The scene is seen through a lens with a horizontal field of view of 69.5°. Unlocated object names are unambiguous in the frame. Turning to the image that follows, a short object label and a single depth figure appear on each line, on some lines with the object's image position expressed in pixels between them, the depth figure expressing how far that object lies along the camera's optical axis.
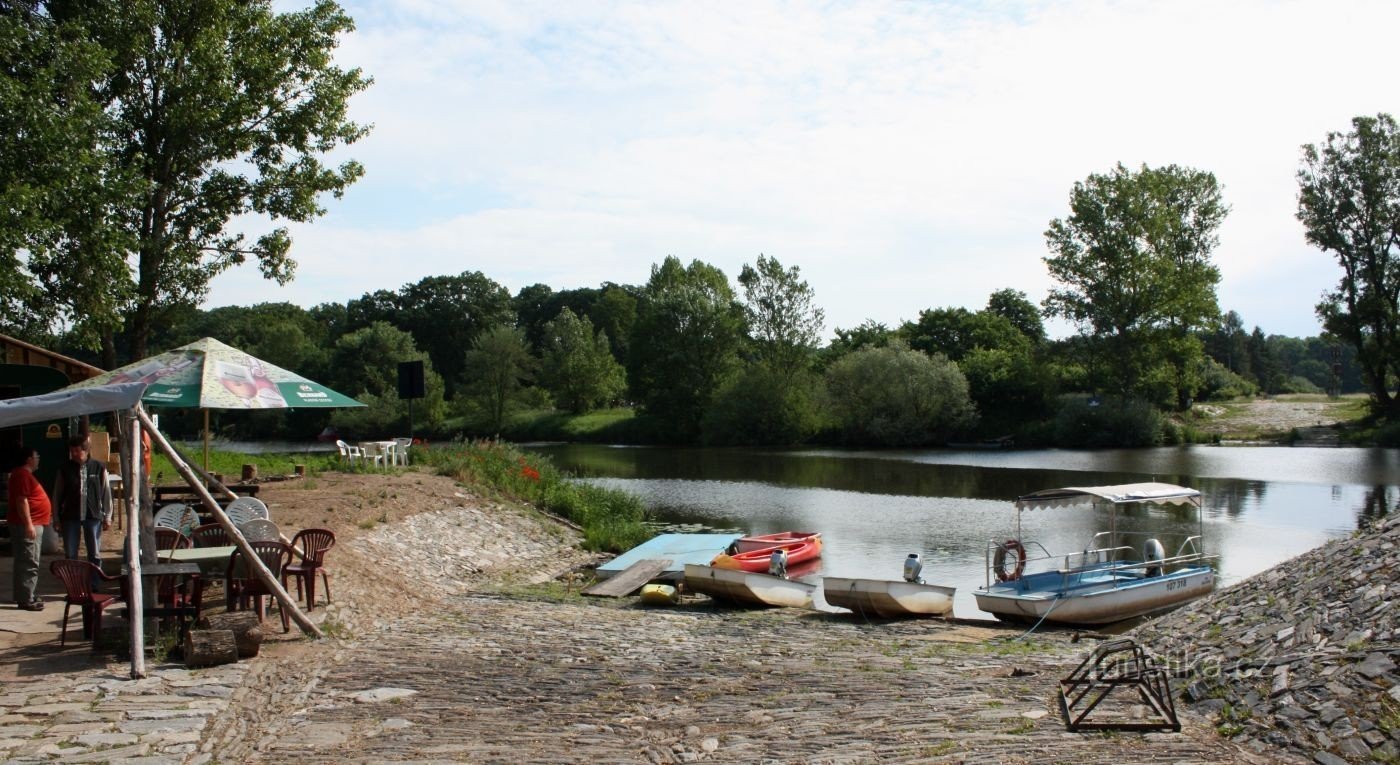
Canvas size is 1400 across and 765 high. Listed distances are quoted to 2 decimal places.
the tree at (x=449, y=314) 100.12
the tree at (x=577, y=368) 82.94
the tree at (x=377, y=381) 73.38
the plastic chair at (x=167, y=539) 11.72
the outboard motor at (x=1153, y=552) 18.39
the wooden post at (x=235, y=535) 9.98
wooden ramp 17.19
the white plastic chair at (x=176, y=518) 13.00
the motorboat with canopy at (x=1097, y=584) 16.14
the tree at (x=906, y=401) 67.00
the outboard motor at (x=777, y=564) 18.16
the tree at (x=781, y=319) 76.19
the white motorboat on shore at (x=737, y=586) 16.47
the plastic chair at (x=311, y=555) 11.92
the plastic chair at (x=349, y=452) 25.05
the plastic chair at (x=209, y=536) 11.92
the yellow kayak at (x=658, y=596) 16.41
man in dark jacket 11.69
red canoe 19.77
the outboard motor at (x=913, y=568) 17.23
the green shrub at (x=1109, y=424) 60.84
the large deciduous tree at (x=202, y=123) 21.05
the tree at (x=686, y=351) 76.69
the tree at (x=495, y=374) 78.94
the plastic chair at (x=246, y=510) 13.10
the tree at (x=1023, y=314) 94.38
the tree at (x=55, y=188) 16.33
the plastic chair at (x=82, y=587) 9.36
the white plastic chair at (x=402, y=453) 25.48
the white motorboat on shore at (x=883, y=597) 15.67
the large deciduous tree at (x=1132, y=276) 63.44
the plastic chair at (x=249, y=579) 10.88
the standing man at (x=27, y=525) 10.58
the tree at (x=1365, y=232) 57.47
